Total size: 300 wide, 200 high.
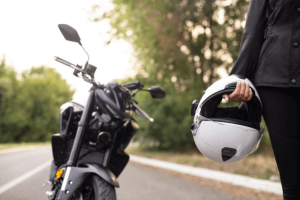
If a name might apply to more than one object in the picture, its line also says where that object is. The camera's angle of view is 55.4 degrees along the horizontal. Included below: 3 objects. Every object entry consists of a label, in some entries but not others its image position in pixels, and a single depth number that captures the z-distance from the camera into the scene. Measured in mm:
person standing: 1441
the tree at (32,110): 49938
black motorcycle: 2301
